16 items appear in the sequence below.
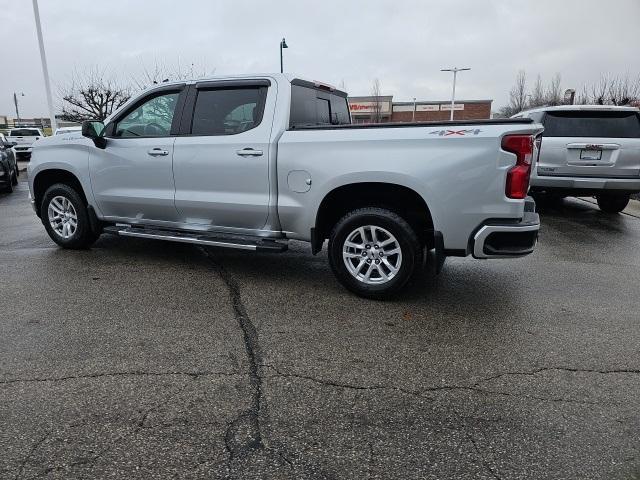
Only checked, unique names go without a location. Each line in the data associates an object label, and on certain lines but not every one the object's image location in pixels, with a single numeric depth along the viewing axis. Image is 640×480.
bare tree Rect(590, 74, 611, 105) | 29.55
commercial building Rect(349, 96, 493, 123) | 55.53
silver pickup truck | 3.99
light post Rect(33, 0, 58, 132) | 19.60
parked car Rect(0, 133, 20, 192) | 12.20
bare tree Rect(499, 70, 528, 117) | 42.01
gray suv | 7.64
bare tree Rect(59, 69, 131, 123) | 31.62
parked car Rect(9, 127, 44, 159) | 23.30
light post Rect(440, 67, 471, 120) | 41.56
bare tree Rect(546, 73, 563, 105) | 38.78
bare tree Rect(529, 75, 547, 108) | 40.19
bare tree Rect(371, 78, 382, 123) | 51.97
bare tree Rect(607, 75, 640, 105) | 28.53
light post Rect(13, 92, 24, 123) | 68.22
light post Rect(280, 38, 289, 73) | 15.63
